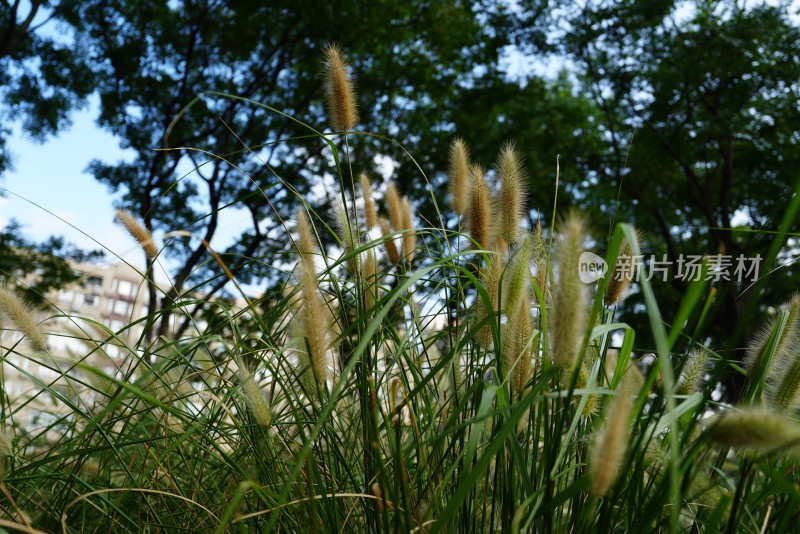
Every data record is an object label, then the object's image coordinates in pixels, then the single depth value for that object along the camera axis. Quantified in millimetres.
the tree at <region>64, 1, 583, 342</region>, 9742
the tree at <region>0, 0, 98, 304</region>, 8719
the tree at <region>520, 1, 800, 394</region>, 8453
